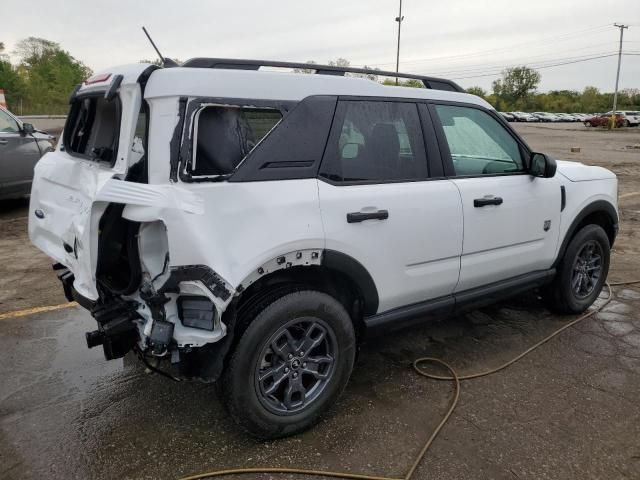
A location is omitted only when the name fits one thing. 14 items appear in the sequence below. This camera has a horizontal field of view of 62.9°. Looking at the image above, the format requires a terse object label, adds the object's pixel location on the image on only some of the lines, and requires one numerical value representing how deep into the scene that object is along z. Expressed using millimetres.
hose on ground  2551
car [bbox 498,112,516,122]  68225
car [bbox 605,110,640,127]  49875
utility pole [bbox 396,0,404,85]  39906
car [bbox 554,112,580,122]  71188
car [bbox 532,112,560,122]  69812
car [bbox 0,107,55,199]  8031
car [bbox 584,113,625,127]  49359
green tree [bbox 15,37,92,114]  51094
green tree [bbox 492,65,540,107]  98062
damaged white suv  2406
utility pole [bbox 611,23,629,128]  59688
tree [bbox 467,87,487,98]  90269
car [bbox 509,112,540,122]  69500
